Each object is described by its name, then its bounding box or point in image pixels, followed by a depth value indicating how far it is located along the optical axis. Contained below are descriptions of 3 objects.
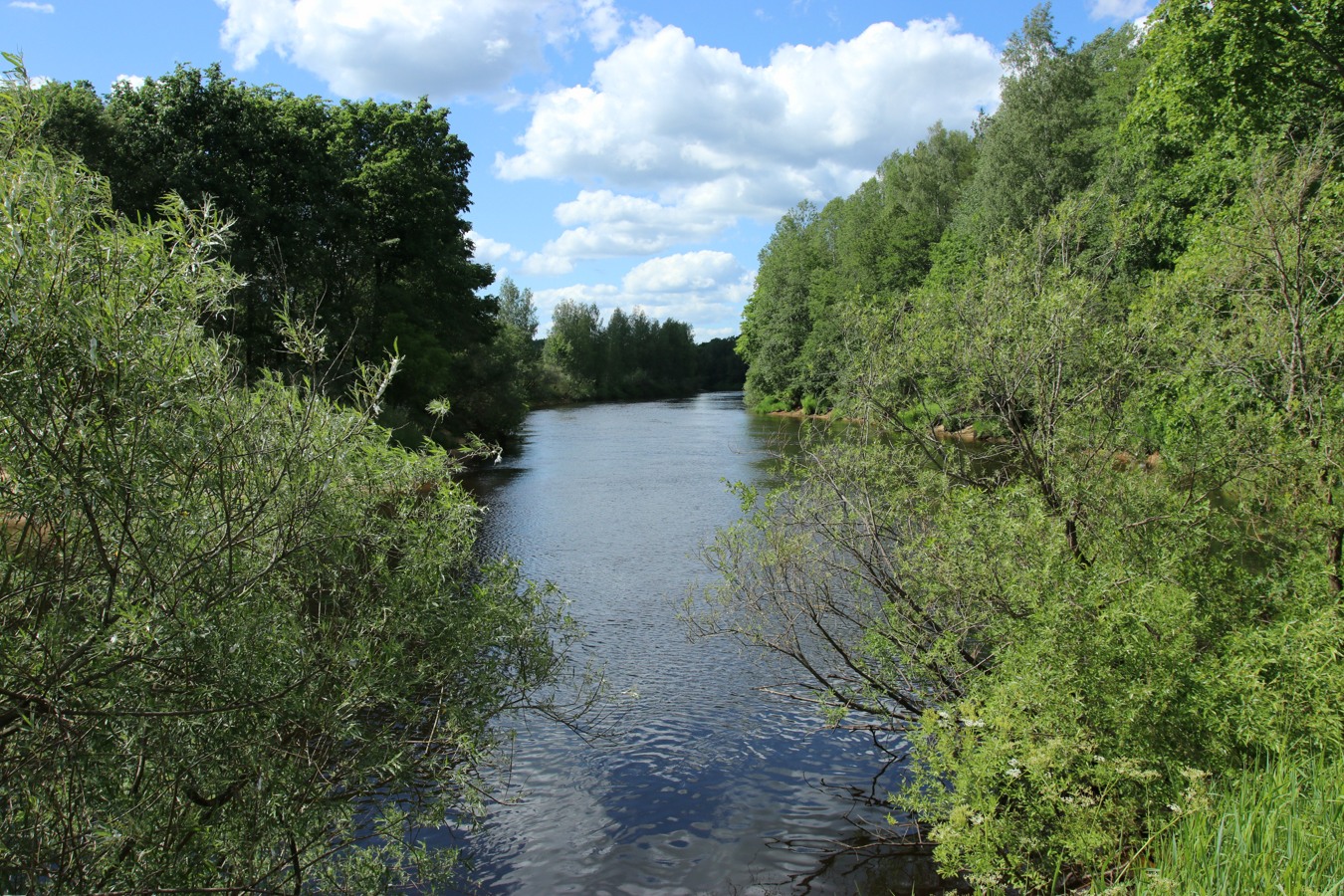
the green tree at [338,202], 24.30
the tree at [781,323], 58.53
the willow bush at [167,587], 3.55
